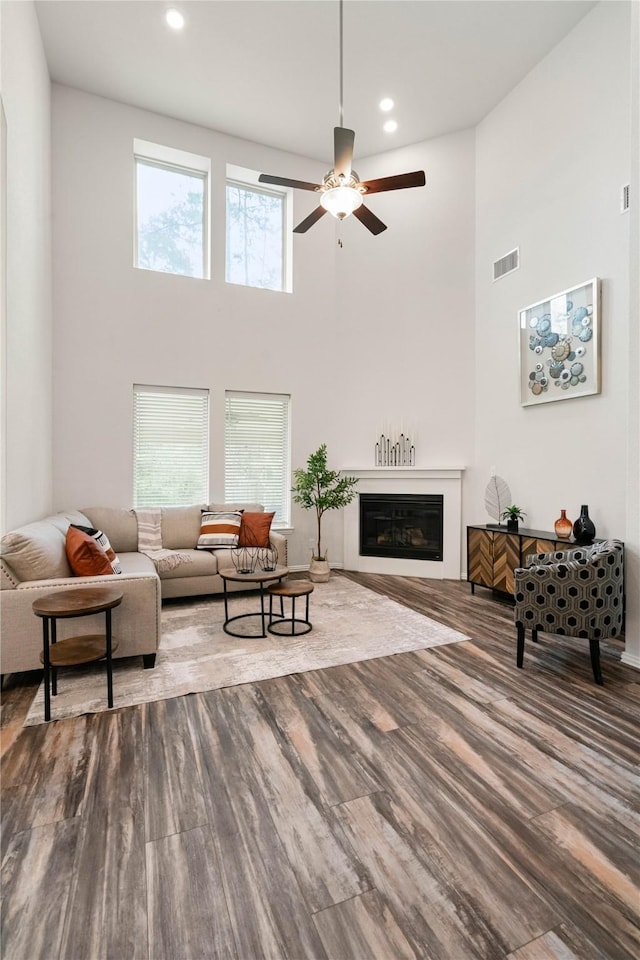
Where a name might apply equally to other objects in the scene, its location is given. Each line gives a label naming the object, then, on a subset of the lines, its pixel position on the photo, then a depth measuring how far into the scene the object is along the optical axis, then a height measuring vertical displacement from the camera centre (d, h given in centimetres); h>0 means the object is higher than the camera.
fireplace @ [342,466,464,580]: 590 -46
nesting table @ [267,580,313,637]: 375 -92
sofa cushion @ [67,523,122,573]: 375 -53
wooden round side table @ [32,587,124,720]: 251 -86
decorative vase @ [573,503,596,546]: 400 -41
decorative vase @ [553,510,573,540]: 418 -41
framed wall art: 417 +128
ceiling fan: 328 +210
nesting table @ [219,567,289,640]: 374 -78
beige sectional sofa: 287 -74
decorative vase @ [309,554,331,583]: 578 -111
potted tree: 582 -13
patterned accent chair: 305 -77
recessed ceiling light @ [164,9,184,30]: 425 +418
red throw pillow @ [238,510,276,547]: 533 -58
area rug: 288 -127
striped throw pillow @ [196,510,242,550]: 519 -57
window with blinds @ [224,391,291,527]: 610 +38
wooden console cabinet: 432 -70
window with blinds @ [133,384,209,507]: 562 +40
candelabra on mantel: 629 +38
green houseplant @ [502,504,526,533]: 490 -39
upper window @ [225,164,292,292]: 620 +330
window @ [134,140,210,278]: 577 +334
